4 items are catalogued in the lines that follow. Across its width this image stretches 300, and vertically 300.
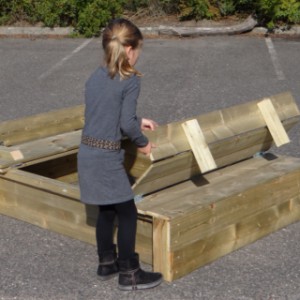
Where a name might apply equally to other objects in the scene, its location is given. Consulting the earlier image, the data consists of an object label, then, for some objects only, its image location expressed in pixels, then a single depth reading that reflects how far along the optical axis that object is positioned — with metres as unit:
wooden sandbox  4.61
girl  4.23
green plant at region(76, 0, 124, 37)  14.59
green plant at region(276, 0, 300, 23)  14.36
